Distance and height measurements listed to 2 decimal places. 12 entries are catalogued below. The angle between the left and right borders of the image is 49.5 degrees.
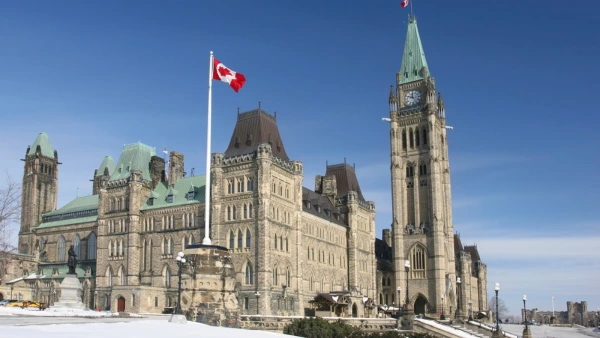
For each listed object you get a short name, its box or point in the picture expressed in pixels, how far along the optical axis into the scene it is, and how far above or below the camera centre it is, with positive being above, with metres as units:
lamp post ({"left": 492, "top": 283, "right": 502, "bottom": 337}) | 43.36 -3.74
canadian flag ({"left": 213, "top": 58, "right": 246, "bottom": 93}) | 38.34 +11.69
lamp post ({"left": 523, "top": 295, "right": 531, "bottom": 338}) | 43.94 -4.02
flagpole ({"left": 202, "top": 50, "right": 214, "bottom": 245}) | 34.11 +6.90
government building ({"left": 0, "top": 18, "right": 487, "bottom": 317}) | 67.69 +5.98
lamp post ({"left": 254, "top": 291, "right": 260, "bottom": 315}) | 63.86 -2.17
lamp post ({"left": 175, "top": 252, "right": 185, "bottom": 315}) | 37.04 +0.89
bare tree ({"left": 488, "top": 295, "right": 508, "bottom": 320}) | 188.38 -9.53
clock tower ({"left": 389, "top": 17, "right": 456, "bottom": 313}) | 97.38 +13.27
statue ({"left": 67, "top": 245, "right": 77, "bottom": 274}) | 54.06 +1.20
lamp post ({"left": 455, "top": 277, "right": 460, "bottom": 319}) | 97.25 -3.92
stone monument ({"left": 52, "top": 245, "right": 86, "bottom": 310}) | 48.19 -1.42
